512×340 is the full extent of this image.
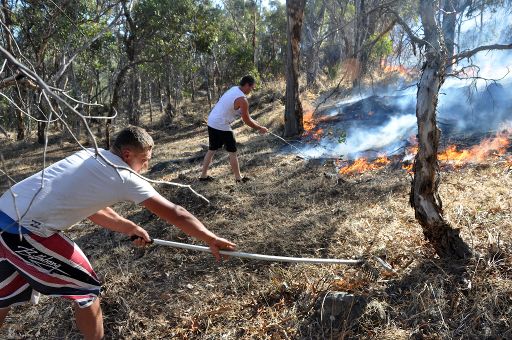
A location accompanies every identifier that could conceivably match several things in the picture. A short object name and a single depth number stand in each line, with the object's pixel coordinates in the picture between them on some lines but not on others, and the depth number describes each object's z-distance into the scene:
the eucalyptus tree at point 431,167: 3.22
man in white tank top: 5.80
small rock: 2.95
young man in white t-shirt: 2.30
